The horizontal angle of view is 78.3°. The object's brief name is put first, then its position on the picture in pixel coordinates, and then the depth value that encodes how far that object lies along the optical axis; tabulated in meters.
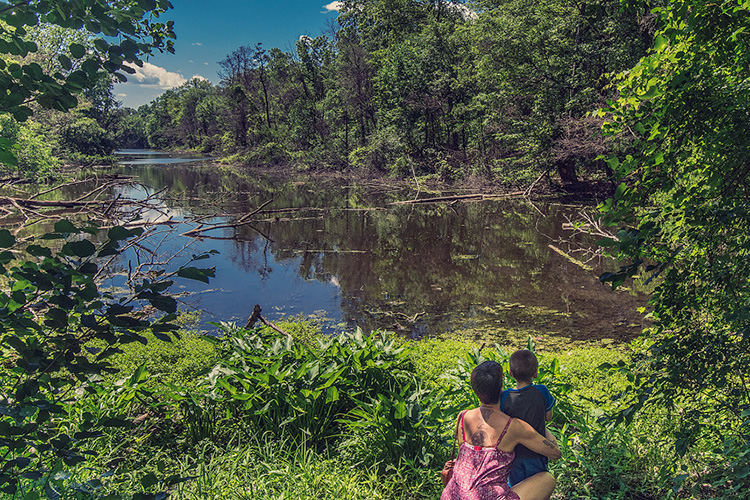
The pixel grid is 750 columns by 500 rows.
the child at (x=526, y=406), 3.20
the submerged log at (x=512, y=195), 21.98
